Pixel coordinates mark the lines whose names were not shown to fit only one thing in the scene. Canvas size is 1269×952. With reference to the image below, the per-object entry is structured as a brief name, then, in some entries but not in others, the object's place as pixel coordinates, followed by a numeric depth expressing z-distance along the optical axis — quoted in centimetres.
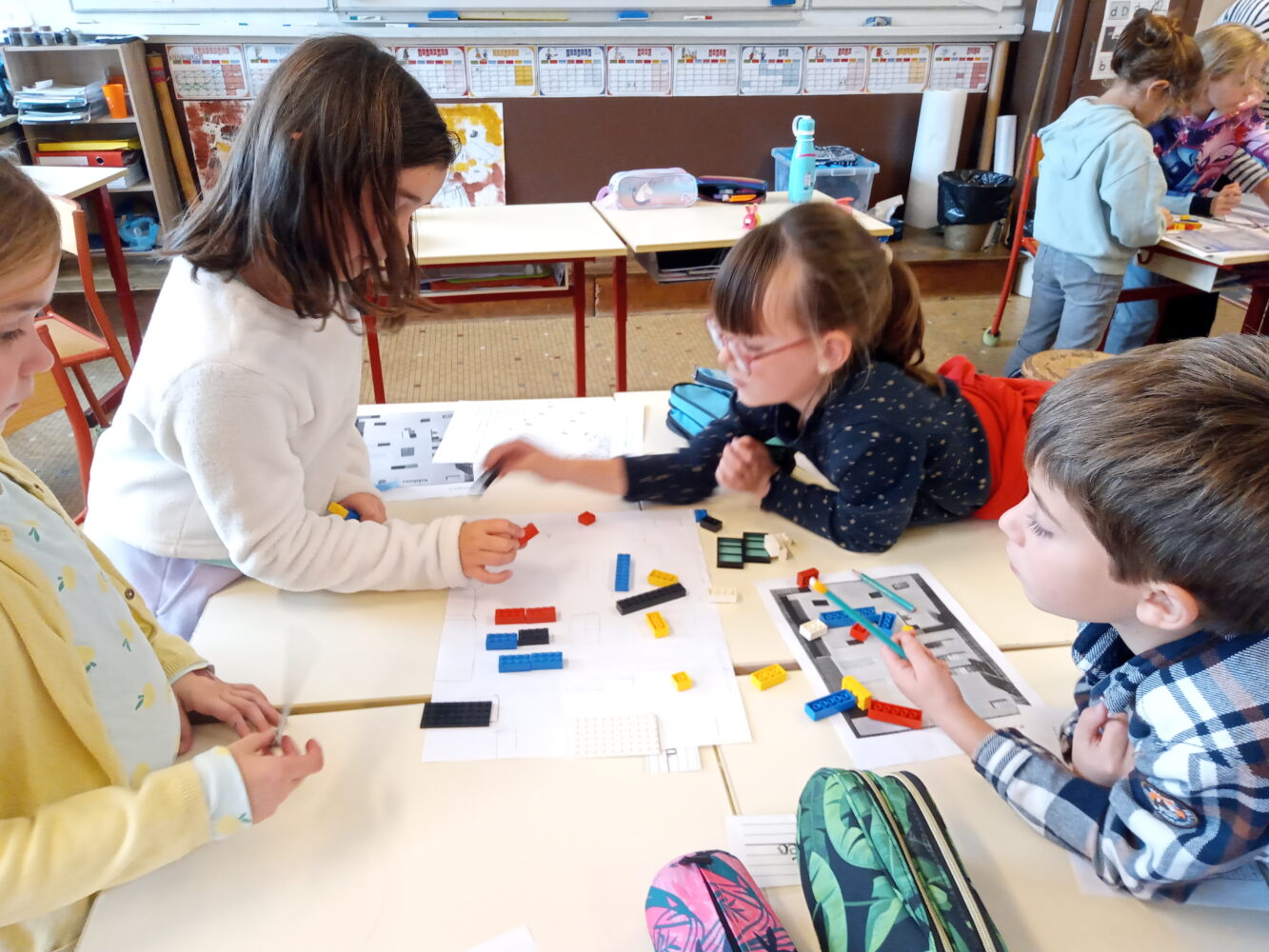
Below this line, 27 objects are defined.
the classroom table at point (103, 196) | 257
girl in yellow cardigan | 60
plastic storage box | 374
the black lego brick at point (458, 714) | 83
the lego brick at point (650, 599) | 98
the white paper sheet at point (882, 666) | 82
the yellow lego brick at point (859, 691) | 85
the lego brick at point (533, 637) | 93
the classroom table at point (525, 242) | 234
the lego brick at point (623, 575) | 102
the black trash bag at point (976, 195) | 377
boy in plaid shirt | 60
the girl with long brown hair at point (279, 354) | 88
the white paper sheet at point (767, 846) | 69
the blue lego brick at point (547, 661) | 90
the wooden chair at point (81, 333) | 197
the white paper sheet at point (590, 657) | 82
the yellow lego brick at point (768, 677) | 88
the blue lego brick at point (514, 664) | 89
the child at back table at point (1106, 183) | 235
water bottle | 272
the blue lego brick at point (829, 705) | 84
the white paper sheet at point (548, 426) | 145
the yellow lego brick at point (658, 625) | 95
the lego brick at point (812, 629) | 95
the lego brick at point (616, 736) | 80
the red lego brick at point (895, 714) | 84
